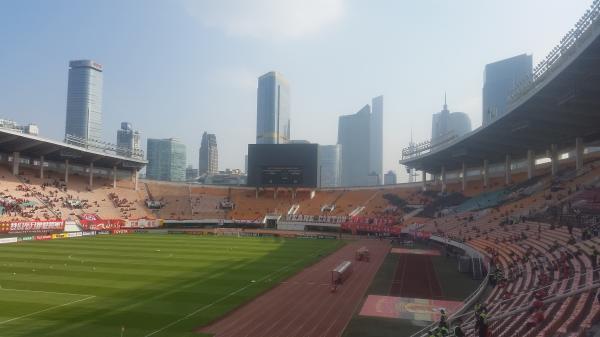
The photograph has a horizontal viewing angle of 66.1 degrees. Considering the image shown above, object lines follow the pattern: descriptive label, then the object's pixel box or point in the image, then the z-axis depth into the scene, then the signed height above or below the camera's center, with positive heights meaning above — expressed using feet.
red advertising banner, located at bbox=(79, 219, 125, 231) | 207.21 -11.14
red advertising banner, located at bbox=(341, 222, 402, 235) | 209.87 -10.39
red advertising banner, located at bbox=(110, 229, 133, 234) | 215.80 -14.63
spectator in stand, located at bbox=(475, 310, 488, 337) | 44.14 -11.14
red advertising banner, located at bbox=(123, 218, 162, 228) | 229.45 -11.27
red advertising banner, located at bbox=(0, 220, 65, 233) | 169.54 -10.77
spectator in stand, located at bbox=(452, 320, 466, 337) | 45.39 -12.14
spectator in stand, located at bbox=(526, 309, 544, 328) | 44.67 -10.79
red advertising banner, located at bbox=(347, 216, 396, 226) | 228.63 -7.15
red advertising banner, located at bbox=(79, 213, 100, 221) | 215.08 -8.15
